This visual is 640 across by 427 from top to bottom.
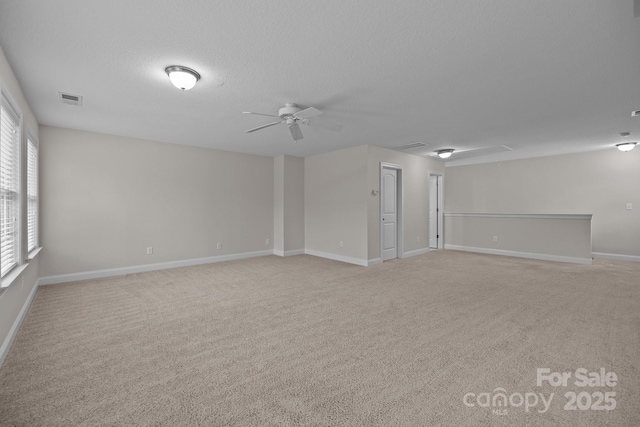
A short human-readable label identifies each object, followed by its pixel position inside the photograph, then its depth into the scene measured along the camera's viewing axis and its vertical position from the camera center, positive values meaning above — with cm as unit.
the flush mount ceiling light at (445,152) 639 +129
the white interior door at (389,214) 655 -8
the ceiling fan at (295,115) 333 +111
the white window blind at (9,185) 265 +24
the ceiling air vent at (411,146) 592 +134
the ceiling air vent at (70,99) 329 +128
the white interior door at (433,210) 844 +2
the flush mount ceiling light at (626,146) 551 +123
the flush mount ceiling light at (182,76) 262 +121
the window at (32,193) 400 +23
